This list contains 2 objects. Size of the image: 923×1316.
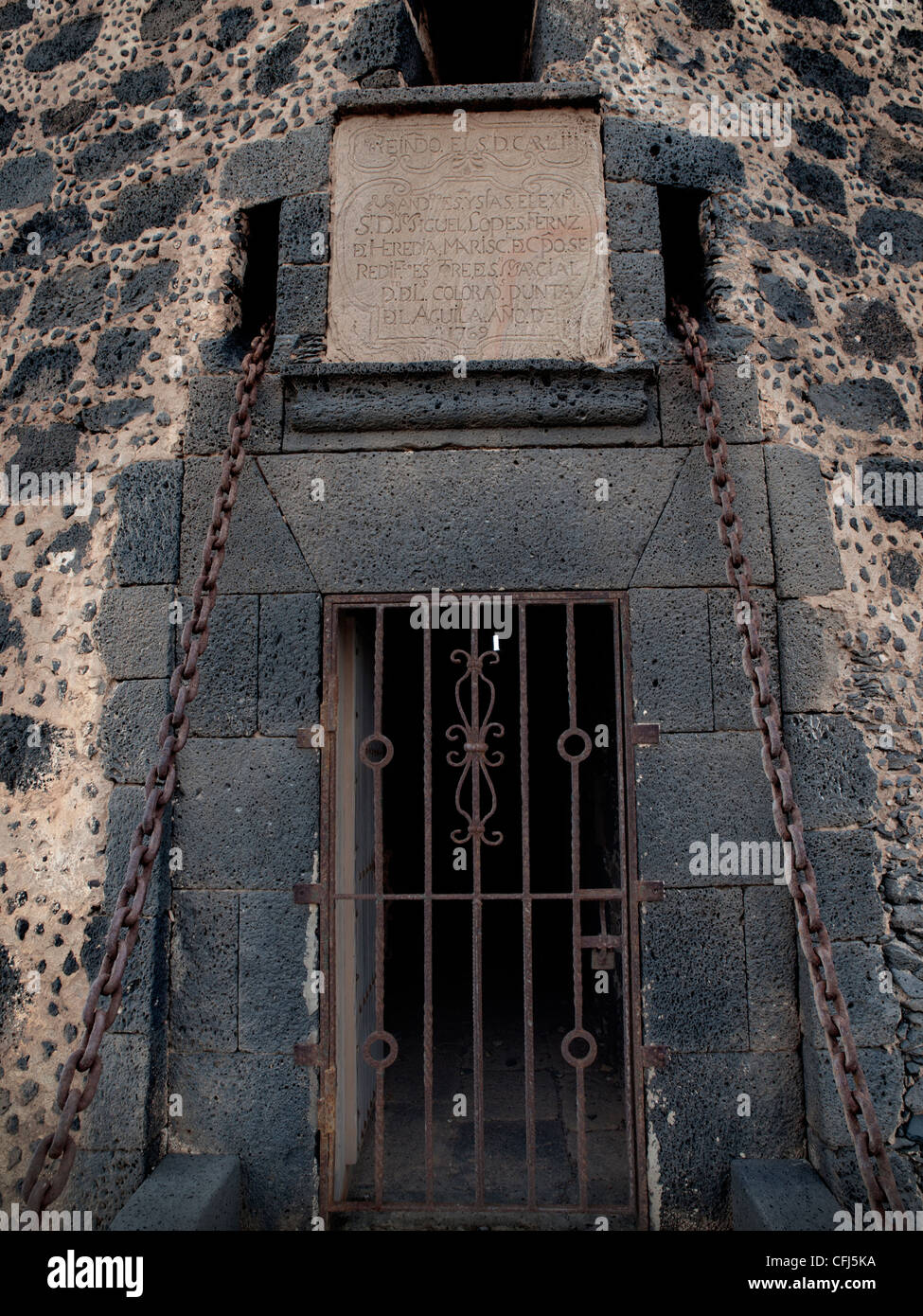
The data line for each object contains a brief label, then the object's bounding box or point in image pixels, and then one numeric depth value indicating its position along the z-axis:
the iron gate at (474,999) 2.60
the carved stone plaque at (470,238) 2.87
